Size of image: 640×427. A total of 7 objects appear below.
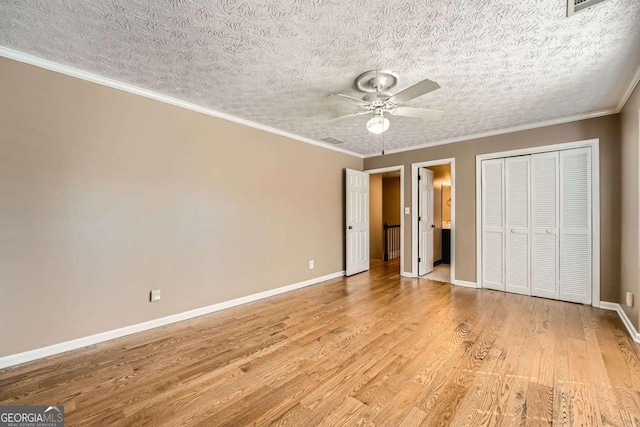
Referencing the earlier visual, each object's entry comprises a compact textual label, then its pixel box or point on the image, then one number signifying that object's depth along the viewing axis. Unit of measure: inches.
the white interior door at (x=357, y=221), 202.2
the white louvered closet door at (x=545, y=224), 142.9
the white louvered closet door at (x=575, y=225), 134.3
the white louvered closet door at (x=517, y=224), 152.3
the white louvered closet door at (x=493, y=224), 160.7
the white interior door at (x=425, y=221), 198.2
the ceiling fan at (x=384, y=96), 87.2
